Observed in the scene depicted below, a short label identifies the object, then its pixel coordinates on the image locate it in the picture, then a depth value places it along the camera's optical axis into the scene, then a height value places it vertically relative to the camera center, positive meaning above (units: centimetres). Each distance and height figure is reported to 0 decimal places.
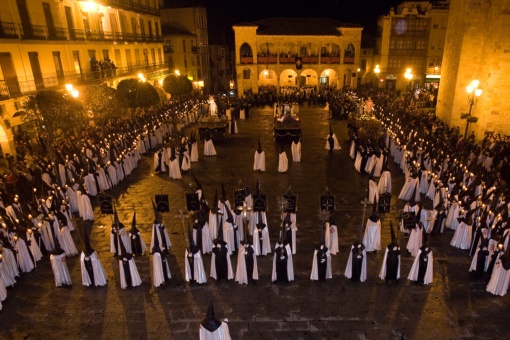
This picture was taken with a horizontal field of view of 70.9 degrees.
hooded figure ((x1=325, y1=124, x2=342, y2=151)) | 2005 -520
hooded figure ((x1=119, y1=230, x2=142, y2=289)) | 877 -512
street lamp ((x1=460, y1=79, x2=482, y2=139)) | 1724 -231
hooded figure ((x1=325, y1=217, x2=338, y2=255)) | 993 -506
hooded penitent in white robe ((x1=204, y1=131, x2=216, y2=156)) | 1975 -513
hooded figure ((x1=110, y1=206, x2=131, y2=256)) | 997 -507
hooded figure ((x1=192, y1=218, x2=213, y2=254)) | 1005 -506
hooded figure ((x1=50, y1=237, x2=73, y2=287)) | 880 -502
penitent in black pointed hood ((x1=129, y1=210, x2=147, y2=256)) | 1012 -516
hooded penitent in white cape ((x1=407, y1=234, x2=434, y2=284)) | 862 -514
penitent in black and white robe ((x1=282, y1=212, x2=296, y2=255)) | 1009 -499
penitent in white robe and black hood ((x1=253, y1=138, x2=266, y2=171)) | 1686 -508
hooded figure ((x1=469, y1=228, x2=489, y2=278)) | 881 -510
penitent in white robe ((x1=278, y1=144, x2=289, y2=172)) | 1669 -507
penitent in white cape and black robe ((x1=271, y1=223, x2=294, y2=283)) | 882 -508
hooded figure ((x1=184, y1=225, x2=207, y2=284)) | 880 -503
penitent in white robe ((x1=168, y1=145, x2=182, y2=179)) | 1622 -498
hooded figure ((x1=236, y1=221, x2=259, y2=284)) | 884 -505
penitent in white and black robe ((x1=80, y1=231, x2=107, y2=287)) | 877 -507
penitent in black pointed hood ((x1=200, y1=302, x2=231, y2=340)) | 610 -451
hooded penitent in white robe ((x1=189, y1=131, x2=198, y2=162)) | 1875 -491
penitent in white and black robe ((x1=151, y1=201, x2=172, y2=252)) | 997 -484
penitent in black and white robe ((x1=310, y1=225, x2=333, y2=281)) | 879 -512
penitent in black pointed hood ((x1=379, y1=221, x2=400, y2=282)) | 868 -506
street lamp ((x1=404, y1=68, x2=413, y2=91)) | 2677 -314
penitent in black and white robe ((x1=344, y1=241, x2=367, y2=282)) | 878 -513
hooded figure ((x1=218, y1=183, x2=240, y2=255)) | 1031 -500
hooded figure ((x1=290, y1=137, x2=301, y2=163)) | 1817 -498
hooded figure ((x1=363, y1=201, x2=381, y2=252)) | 1010 -513
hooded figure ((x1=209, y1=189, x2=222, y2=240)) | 1112 -515
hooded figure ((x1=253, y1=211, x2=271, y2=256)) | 1005 -511
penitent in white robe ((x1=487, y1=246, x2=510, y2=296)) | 816 -511
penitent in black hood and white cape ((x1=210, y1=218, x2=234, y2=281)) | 890 -506
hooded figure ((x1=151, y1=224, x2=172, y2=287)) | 877 -508
